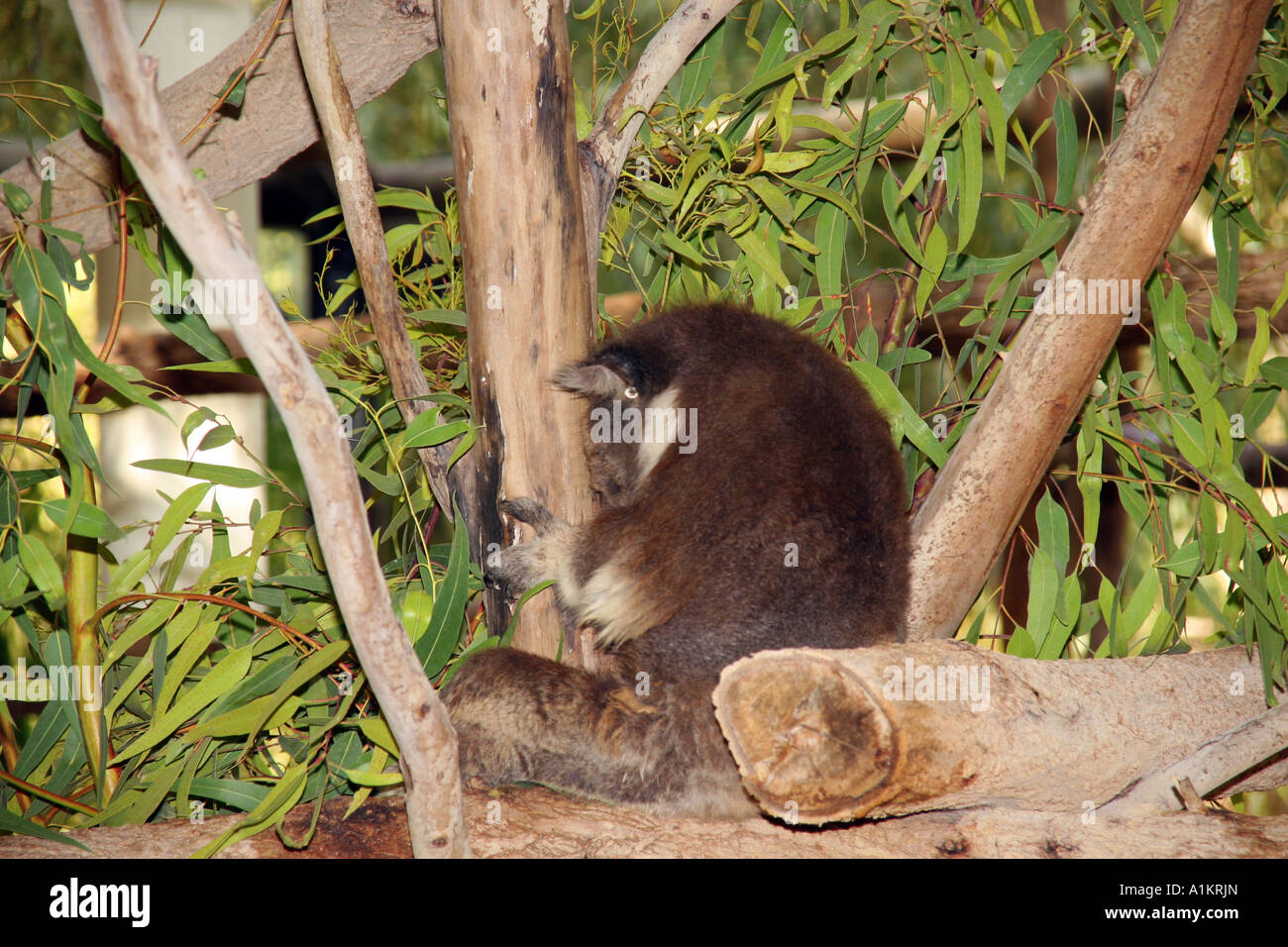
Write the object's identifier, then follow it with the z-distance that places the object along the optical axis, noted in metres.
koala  3.38
